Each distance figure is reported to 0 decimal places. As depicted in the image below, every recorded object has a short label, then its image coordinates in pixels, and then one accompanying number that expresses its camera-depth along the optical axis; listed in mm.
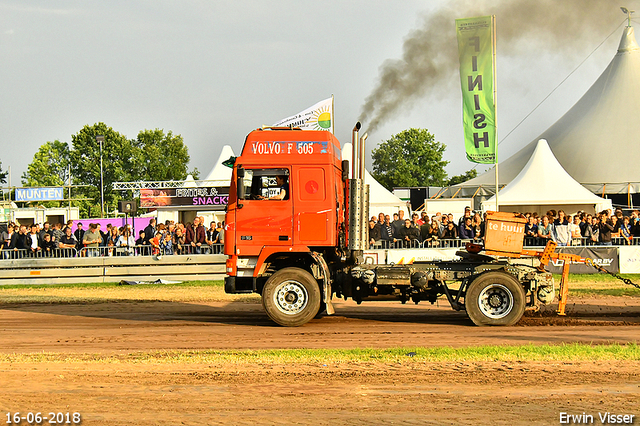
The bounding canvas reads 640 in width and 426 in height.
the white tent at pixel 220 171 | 38281
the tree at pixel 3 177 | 96494
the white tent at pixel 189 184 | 37125
